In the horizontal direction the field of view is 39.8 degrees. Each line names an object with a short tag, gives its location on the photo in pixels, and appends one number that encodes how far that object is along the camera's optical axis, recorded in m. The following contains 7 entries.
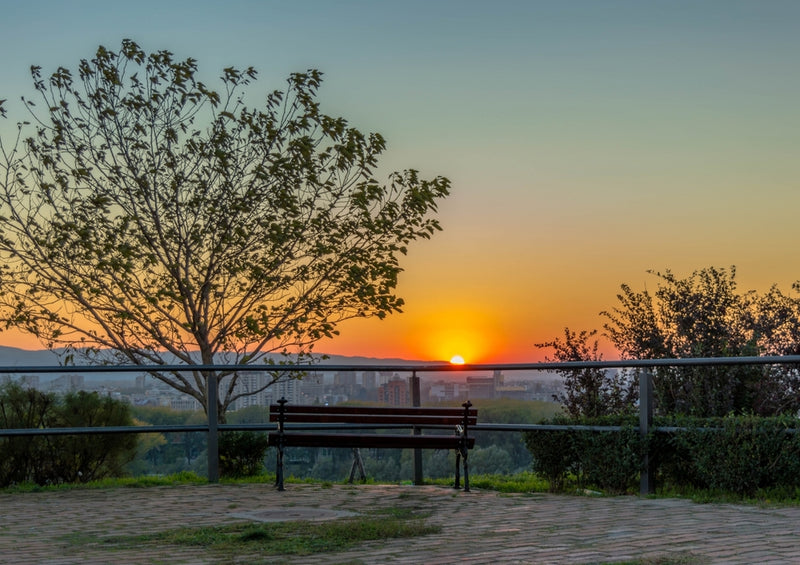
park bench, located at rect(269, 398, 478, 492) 11.88
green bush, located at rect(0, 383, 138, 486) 13.11
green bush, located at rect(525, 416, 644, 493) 11.45
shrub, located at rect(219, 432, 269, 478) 13.56
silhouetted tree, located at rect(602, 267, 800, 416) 20.88
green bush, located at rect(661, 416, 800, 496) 10.54
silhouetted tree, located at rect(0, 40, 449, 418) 17.75
